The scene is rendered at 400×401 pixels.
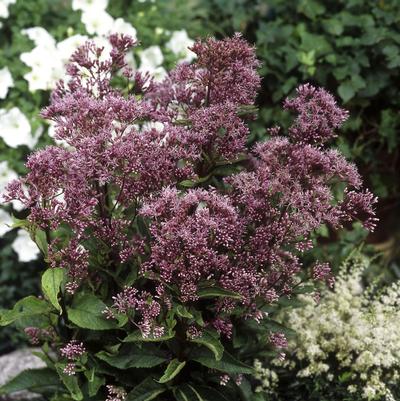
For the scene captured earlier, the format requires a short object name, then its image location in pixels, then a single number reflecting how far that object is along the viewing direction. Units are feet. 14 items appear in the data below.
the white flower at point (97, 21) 11.08
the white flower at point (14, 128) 10.87
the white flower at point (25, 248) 10.83
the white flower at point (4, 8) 11.54
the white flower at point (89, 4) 11.14
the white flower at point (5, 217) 11.21
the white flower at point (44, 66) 10.21
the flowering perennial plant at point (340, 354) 7.75
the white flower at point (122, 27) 10.52
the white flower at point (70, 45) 10.01
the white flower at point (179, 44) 11.74
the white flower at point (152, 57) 11.12
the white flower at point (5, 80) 11.13
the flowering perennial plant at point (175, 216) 6.08
